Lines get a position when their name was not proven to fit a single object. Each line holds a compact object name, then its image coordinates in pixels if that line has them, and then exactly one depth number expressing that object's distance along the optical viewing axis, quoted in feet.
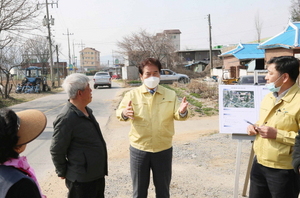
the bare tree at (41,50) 161.89
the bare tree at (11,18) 50.60
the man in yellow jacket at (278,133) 8.16
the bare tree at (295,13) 131.18
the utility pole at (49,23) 107.96
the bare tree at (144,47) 130.00
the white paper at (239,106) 11.09
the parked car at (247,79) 47.84
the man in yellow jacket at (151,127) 9.76
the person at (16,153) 4.89
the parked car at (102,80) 89.84
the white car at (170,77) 95.66
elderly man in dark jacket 8.38
